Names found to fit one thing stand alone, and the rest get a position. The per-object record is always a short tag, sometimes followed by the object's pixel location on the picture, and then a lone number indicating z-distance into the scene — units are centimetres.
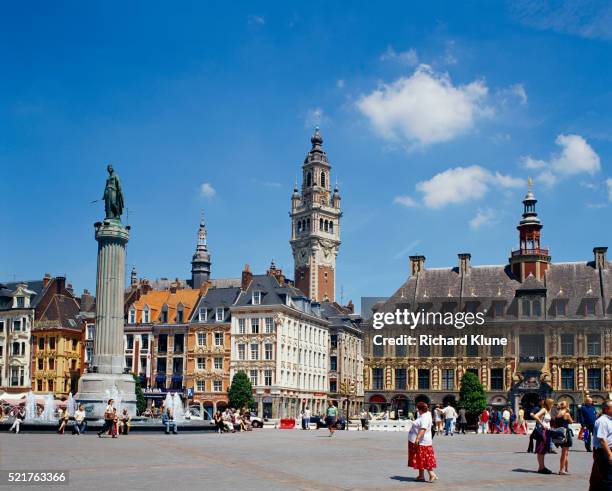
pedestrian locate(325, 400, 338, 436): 3666
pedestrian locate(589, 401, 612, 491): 1212
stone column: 4234
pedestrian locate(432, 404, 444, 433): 4432
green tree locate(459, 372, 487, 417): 6819
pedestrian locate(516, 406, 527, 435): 4541
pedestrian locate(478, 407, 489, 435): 4938
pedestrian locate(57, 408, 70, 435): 3562
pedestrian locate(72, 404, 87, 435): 3494
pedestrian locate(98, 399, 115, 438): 3262
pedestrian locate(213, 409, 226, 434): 4012
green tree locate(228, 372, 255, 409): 7212
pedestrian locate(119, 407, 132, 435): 3534
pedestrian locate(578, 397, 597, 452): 2367
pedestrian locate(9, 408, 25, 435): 3597
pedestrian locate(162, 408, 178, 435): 3678
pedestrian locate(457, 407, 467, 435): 4569
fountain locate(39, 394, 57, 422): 5016
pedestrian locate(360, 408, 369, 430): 4931
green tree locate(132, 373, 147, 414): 7196
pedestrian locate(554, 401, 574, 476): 1862
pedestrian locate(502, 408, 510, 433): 4828
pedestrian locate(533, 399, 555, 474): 1923
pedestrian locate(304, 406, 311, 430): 4894
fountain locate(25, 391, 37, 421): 5278
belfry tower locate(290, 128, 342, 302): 12675
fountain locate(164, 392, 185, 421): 4878
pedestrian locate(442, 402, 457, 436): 4212
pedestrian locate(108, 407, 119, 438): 3253
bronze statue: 4409
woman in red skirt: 1673
